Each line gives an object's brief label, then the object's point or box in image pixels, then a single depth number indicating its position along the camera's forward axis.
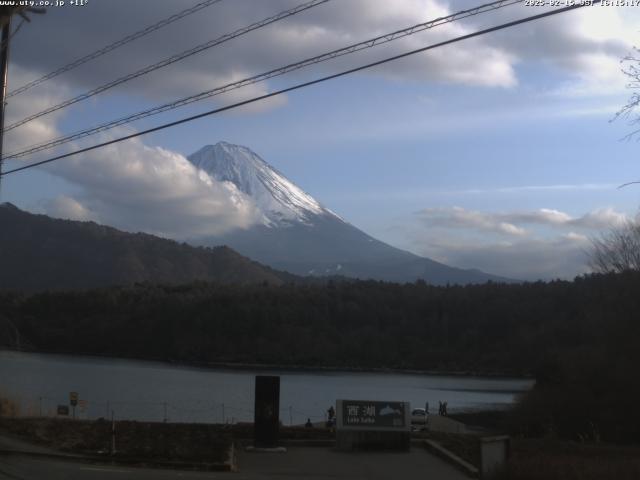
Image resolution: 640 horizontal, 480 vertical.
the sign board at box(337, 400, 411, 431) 22.17
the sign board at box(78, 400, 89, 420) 34.48
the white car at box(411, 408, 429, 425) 50.94
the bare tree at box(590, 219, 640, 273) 55.41
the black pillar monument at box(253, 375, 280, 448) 21.05
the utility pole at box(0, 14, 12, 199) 22.95
